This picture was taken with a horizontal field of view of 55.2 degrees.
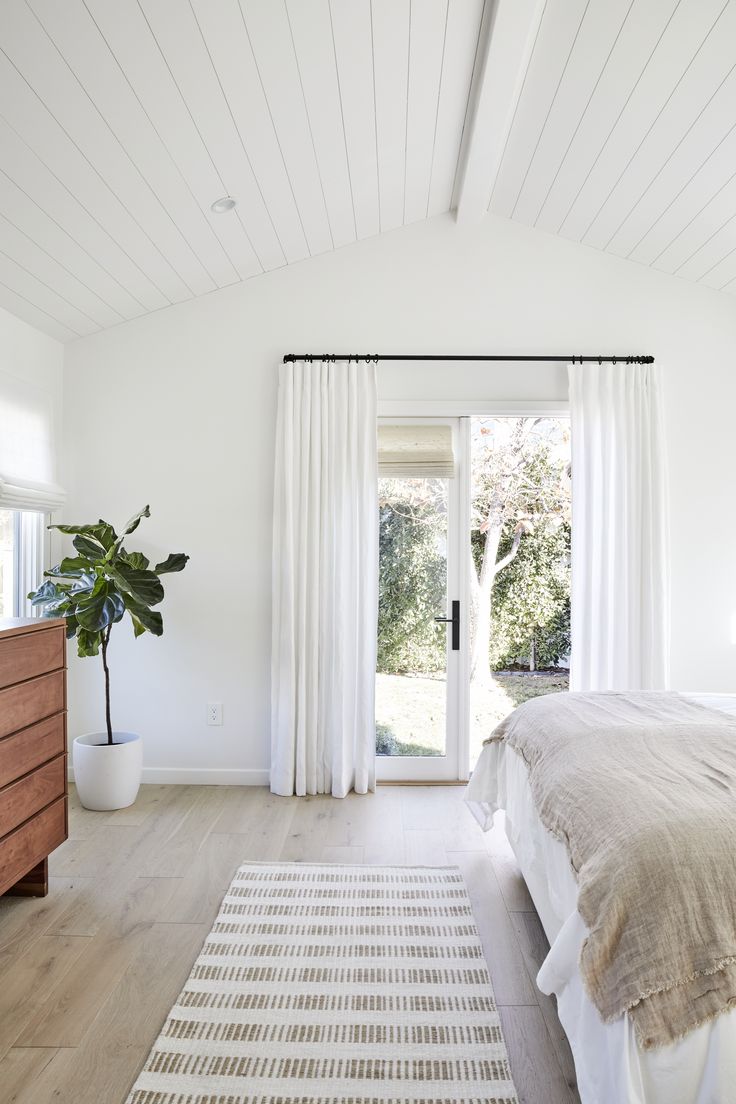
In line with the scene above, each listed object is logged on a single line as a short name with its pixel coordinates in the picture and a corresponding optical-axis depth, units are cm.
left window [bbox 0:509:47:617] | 352
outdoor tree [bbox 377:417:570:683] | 563
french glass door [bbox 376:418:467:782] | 393
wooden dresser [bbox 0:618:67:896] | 232
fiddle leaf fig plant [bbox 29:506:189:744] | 331
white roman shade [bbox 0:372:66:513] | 331
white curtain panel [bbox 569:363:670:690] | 370
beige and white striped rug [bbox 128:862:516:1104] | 168
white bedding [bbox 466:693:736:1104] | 125
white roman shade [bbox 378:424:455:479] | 389
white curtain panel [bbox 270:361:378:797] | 372
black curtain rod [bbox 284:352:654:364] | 380
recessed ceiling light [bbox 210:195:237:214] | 307
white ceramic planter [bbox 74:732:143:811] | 342
